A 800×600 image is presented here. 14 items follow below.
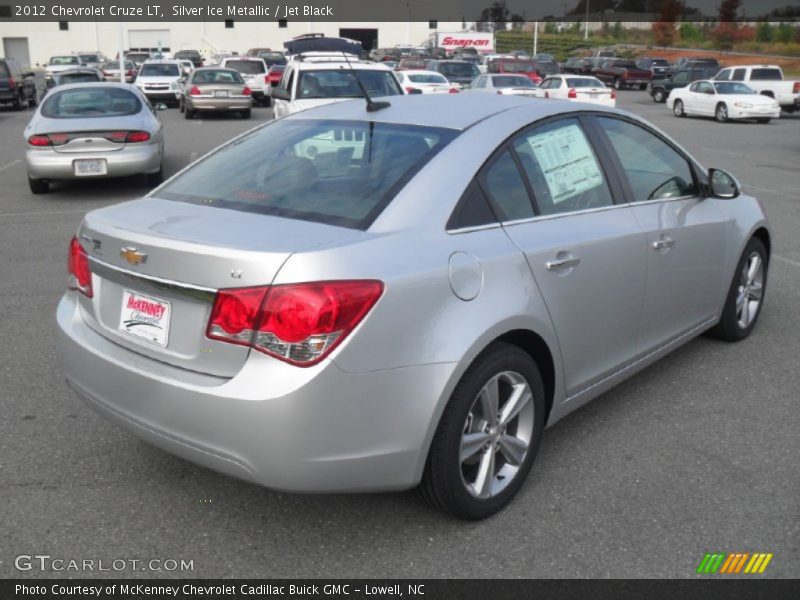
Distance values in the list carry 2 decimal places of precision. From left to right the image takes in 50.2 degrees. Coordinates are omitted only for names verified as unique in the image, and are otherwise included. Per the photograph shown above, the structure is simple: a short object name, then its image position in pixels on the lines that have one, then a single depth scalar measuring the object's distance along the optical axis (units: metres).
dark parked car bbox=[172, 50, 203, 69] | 57.34
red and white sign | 71.31
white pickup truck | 29.44
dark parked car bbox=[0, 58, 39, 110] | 27.53
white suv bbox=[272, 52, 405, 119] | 14.12
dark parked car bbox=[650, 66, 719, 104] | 34.19
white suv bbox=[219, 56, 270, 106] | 32.53
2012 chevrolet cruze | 2.76
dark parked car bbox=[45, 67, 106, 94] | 26.18
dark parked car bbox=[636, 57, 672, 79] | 45.93
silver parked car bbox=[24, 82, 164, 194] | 10.90
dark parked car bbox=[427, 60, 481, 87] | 34.22
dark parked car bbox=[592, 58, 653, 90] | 46.12
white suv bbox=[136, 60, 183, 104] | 30.38
